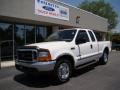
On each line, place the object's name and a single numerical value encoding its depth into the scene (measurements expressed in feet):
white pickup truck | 11.19
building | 21.07
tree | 82.28
